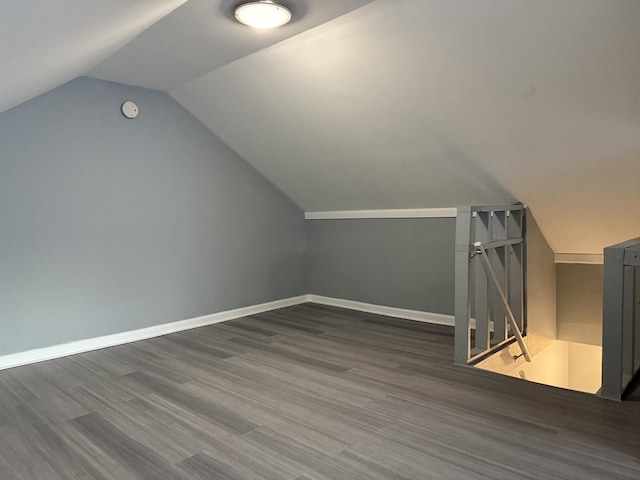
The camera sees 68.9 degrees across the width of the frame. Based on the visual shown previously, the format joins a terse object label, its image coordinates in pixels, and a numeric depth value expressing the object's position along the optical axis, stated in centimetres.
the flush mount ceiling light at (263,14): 256
